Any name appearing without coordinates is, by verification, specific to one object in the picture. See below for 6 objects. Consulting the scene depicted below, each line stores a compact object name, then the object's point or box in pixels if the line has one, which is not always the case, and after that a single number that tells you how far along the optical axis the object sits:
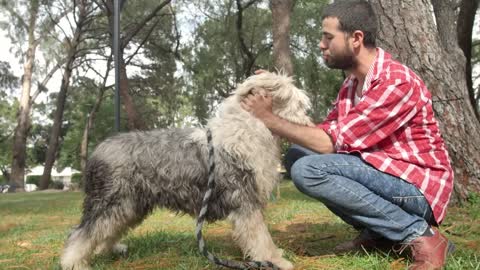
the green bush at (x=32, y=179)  65.97
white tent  77.46
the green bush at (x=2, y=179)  64.95
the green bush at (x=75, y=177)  54.18
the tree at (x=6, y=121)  35.34
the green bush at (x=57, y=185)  43.87
